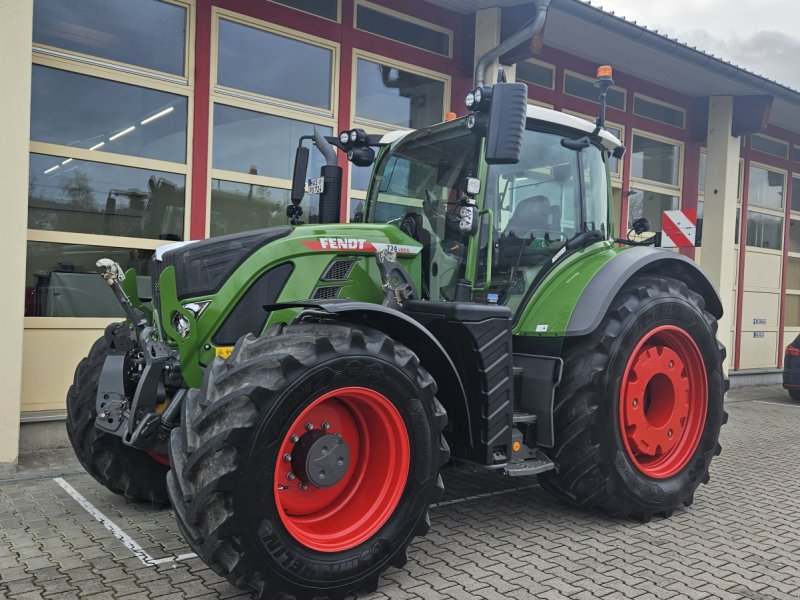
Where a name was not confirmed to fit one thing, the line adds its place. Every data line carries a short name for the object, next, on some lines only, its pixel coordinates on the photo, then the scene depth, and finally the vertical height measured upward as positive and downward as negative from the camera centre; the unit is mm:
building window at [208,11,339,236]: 7066 +1625
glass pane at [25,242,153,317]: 6078 -157
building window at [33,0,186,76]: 6152 +2133
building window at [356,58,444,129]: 8102 +2129
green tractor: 2832 -433
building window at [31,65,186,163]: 6164 +1352
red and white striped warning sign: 7641 +645
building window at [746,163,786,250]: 13188 +1579
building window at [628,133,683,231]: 11273 +1788
